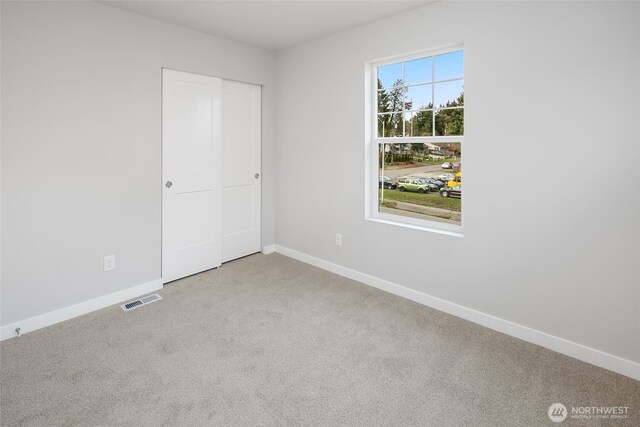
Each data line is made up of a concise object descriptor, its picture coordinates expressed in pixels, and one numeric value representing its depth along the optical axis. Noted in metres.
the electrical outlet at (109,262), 2.95
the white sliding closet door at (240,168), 3.90
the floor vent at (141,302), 2.93
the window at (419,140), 2.84
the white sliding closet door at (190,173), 3.33
